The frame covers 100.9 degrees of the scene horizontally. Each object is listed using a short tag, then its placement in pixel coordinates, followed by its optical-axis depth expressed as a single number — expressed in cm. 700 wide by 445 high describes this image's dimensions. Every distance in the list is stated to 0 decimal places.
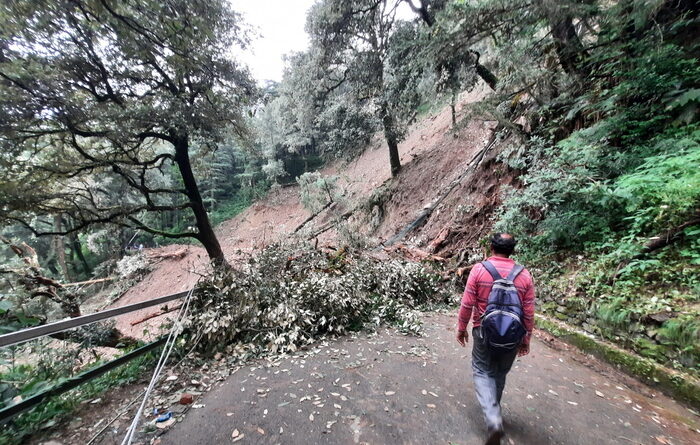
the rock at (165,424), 266
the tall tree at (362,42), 1126
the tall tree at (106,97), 401
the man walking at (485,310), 244
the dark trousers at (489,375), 241
